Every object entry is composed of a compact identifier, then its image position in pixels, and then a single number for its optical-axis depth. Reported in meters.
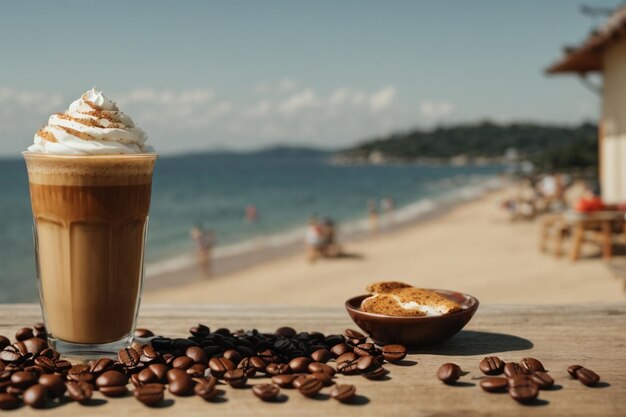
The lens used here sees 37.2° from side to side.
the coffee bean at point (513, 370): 0.56
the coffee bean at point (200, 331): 0.66
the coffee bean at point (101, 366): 0.56
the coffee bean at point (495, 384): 0.54
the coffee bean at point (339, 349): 0.60
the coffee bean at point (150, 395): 0.52
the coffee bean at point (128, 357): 0.57
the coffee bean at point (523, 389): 0.52
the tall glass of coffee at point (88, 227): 0.60
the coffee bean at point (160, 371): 0.55
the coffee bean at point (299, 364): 0.57
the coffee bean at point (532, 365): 0.57
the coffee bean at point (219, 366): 0.56
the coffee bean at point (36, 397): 0.51
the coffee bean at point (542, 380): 0.54
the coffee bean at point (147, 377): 0.55
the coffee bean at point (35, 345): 0.61
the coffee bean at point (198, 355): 0.58
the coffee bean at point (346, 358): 0.58
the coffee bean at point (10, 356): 0.58
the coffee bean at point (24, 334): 0.66
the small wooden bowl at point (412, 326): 0.61
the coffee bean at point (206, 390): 0.52
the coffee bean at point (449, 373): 0.55
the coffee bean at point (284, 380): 0.54
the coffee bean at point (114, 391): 0.53
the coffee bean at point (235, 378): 0.54
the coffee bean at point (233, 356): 0.59
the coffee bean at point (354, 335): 0.64
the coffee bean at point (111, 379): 0.54
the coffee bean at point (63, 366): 0.57
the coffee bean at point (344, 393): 0.52
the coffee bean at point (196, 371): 0.56
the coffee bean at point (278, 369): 0.57
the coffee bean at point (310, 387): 0.53
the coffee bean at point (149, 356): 0.58
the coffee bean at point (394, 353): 0.59
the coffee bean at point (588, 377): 0.55
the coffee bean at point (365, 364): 0.56
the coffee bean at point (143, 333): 0.67
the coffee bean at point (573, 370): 0.56
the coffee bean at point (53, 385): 0.53
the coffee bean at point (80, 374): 0.55
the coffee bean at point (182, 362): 0.57
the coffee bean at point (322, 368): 0.56
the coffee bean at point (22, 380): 0.54
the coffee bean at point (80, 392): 0.52
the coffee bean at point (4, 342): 0.63
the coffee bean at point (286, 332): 0.67
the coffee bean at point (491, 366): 0.57
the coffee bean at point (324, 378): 0.55
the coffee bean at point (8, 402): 0.51
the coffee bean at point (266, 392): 0.52
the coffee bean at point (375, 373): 0.56
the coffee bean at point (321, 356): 0.60
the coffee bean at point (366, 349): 0.60
